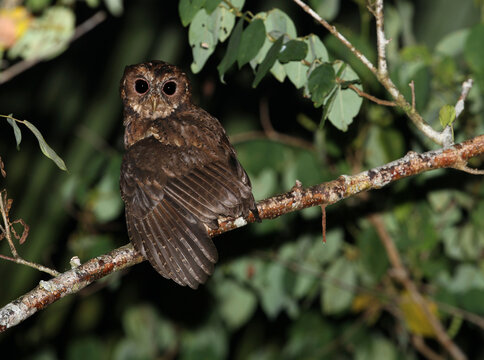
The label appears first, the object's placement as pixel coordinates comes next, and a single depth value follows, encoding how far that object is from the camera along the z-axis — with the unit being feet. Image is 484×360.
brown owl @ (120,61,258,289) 18.29
